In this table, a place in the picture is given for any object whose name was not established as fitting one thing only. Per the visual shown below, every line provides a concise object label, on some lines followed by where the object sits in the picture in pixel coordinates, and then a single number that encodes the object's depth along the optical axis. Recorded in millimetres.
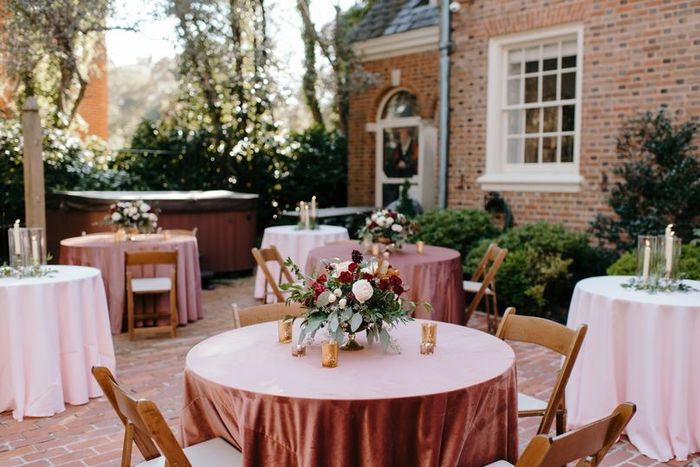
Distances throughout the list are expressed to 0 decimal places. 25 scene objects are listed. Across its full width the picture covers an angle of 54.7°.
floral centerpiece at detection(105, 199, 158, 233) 7934
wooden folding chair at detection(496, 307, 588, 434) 3236
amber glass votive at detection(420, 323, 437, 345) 3166
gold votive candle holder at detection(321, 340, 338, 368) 2895
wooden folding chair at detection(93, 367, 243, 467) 2393
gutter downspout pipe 10656
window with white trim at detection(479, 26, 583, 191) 9359
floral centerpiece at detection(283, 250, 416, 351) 2959
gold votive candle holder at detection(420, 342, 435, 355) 3150
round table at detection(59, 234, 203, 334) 7336
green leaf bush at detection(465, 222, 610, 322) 7926
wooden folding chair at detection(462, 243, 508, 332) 6469
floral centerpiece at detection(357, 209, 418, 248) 6578
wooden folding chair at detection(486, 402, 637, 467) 2010
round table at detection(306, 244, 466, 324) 6117
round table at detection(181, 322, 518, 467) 2514
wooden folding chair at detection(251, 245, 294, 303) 6633
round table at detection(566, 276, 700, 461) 4199
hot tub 9945
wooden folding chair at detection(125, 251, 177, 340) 6867
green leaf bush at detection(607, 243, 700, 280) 6297
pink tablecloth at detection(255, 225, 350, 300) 8609
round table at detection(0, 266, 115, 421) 4781
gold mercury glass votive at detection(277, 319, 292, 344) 3338
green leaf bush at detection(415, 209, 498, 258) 9219
